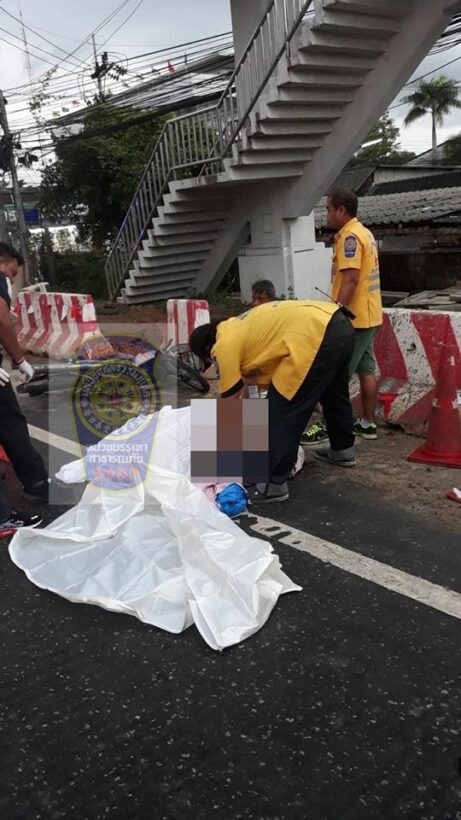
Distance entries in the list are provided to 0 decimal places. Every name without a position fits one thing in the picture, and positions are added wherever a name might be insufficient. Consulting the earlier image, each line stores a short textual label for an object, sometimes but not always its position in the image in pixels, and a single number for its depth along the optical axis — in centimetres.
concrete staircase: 893
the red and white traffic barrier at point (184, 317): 766
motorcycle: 689
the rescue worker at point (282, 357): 359
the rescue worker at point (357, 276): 461
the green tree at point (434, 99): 4453
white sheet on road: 271
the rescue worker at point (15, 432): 402
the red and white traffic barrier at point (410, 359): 480
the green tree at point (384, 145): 4434
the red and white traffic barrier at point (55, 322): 862
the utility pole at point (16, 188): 1853
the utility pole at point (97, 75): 1997
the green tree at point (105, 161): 1727
